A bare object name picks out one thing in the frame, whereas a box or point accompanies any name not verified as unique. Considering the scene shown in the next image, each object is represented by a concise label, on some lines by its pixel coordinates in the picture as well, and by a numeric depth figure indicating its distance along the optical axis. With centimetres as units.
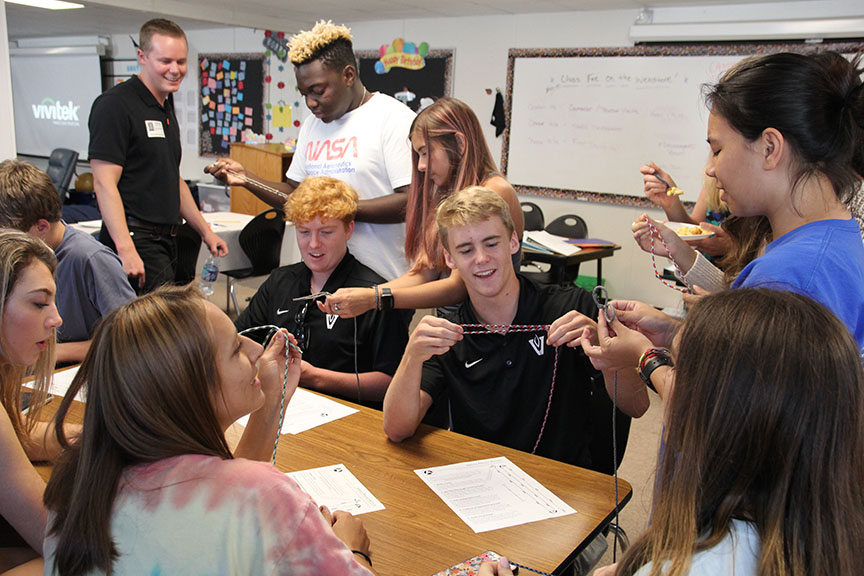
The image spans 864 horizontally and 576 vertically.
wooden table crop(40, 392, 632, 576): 127
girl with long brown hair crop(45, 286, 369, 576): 96
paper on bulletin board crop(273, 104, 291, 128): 849
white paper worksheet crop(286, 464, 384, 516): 143
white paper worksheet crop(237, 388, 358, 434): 183
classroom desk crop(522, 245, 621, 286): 491
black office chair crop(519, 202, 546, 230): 613
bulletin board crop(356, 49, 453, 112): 705
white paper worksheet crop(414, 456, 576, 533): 139
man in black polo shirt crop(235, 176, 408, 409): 228
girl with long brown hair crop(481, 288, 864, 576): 86
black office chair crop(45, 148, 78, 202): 834
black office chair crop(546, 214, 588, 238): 613
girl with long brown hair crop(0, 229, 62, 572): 152
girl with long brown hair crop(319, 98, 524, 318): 231
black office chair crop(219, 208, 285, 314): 488
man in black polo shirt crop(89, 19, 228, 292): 294
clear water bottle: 375
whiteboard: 562
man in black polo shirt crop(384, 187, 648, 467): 194
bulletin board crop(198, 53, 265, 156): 871
